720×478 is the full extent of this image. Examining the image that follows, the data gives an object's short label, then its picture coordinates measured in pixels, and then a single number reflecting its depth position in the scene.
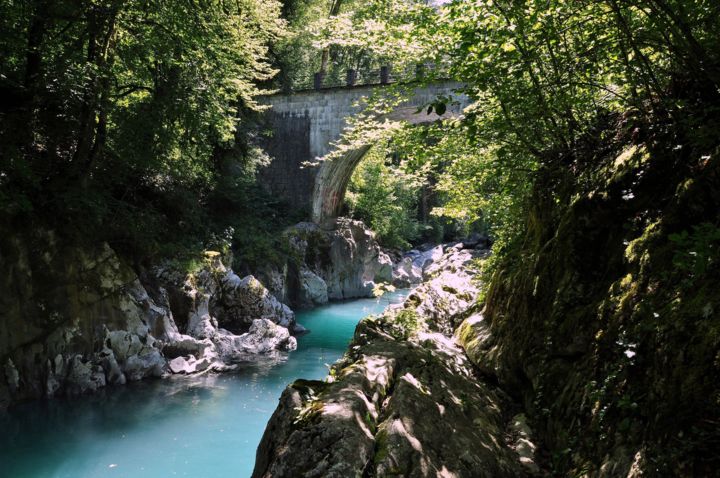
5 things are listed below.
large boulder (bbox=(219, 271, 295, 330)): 11.39
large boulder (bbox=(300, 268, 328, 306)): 16.51
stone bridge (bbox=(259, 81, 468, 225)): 18.41
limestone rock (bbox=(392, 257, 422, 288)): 21.56
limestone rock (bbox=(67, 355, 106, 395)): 7.40
